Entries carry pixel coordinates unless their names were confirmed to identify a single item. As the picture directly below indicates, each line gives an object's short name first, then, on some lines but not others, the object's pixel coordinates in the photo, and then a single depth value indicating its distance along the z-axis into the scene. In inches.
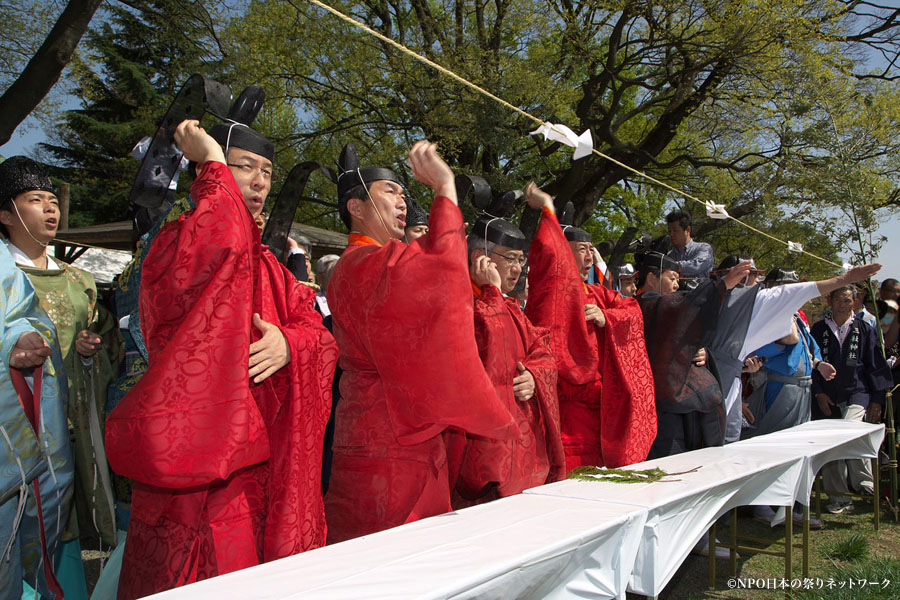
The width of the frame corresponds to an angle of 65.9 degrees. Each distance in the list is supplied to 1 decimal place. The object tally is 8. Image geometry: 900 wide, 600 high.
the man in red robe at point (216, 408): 69.6
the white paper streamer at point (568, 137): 122.3
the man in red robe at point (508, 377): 115.4
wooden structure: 398.6
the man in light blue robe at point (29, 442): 93.5
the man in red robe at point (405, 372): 84.6
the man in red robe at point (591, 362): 142.6
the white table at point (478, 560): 64.0
